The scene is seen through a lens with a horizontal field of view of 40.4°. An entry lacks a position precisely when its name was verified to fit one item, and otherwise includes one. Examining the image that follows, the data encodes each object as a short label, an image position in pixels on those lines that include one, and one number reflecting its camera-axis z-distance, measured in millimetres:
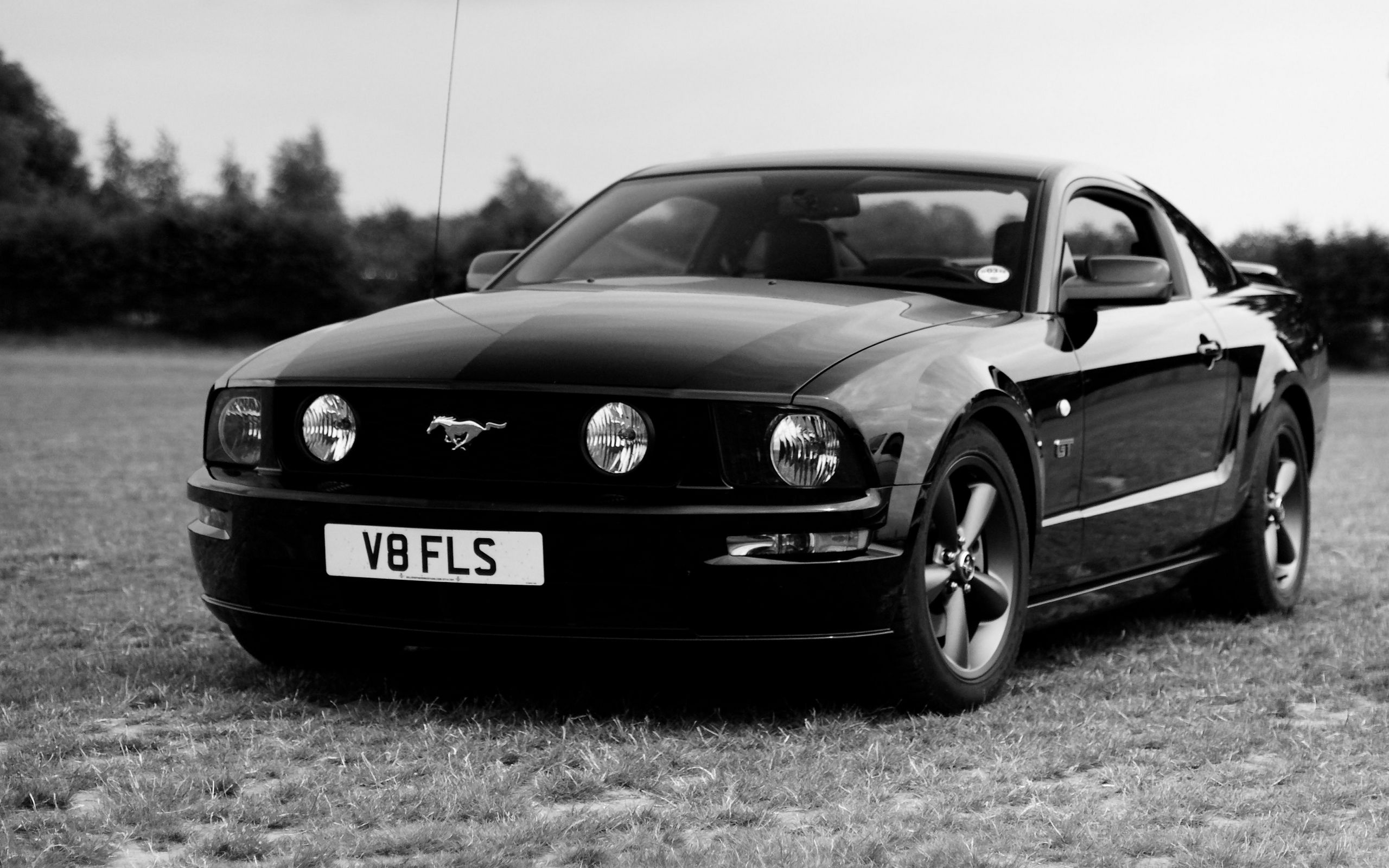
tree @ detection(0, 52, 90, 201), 83125
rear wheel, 6176
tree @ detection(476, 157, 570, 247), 40281
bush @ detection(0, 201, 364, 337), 38562
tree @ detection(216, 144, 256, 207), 109562
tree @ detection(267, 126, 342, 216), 112938
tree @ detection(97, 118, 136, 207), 109188
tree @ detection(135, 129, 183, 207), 109250
